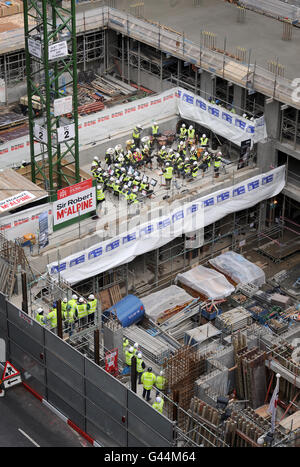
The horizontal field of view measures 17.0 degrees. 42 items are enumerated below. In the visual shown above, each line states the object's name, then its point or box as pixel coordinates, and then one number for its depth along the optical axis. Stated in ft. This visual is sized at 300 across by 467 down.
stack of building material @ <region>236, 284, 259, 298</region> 158.92
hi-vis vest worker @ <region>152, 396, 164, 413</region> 125.49
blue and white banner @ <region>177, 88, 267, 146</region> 173.58
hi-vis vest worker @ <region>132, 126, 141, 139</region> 180.34
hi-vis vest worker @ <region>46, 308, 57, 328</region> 138.92
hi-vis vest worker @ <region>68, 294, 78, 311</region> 139.54
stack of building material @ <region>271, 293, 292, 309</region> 155.94
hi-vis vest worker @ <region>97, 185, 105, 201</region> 161.48
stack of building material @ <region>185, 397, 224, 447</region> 123.24
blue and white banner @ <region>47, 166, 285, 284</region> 151.84
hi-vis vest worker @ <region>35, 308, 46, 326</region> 138.41
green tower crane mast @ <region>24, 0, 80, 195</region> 150.61
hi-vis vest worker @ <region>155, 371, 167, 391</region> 132.57
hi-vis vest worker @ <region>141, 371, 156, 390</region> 129.80
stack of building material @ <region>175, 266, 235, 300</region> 157.58
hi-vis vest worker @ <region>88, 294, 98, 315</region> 141.08
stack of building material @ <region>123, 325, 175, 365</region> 142.31
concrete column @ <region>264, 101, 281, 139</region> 172.14
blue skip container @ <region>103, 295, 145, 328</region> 148.77
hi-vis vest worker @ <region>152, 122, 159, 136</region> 183.32
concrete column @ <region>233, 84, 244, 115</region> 182.80
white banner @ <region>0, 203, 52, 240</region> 150.82
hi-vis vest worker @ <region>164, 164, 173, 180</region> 169.66
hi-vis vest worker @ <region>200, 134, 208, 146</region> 179.09
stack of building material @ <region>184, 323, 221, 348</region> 146.00
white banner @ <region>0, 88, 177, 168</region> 170.71
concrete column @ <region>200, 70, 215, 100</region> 187.73
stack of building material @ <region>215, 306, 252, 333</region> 149.18
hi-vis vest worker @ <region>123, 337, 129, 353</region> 139.35
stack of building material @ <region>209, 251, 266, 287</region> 161.79
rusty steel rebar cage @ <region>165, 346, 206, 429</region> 131.44
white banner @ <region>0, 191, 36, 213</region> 151.64
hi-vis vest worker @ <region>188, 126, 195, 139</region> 181.88
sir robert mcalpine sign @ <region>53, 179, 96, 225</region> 154.71
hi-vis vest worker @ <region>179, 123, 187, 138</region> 182.91
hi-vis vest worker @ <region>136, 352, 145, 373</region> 134.00
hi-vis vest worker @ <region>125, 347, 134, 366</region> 136.36
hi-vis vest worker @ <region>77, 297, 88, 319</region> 139.95
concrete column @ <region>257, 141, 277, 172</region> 173.27
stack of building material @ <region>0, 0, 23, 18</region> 203.10
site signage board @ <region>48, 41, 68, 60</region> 150.10
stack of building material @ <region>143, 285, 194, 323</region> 152.35
